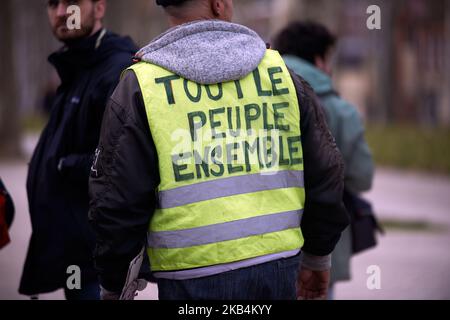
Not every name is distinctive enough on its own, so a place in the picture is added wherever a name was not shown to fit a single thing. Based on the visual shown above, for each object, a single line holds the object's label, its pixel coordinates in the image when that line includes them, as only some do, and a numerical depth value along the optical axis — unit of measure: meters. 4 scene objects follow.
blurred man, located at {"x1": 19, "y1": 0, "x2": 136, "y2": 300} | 6.86
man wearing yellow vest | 4.71
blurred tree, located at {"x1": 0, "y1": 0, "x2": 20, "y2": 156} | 32.62
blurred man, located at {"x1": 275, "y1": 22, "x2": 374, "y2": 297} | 8.55
